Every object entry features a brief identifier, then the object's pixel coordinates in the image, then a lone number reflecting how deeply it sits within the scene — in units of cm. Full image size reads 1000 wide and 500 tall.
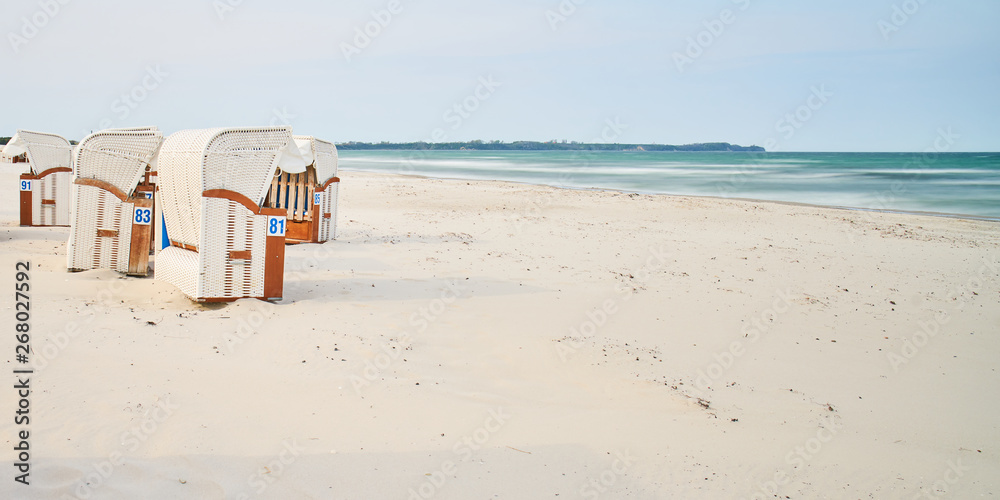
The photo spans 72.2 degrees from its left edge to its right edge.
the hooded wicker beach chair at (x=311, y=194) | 1172
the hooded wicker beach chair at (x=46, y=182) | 1208
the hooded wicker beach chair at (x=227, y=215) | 677
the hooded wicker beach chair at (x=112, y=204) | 820
